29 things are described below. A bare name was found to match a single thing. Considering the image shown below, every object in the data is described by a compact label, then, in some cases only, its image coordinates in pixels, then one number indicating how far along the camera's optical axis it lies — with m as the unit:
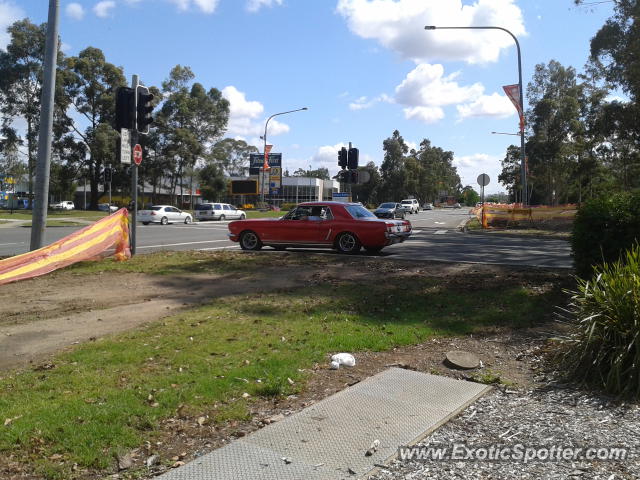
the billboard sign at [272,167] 71.16
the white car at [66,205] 82.34
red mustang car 14.77
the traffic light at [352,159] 22.11
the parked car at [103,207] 62.03
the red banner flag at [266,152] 49.25
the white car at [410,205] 66.62
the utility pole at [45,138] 11.88
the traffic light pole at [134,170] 12.93
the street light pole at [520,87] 24.03
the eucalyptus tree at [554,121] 48.62
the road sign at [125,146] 12.51
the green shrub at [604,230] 7.37
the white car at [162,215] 38.66
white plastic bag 5.46
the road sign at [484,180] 32.84
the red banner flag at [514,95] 25.03
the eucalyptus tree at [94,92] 57.03
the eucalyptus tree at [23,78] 52.84
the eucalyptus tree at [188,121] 63.47
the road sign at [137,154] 12.80
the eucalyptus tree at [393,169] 106.62
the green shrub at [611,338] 4.60
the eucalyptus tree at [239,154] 106.06
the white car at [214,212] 45.62
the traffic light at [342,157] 22.22
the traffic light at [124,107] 12.74
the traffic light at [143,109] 13.03
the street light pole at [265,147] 49.28
